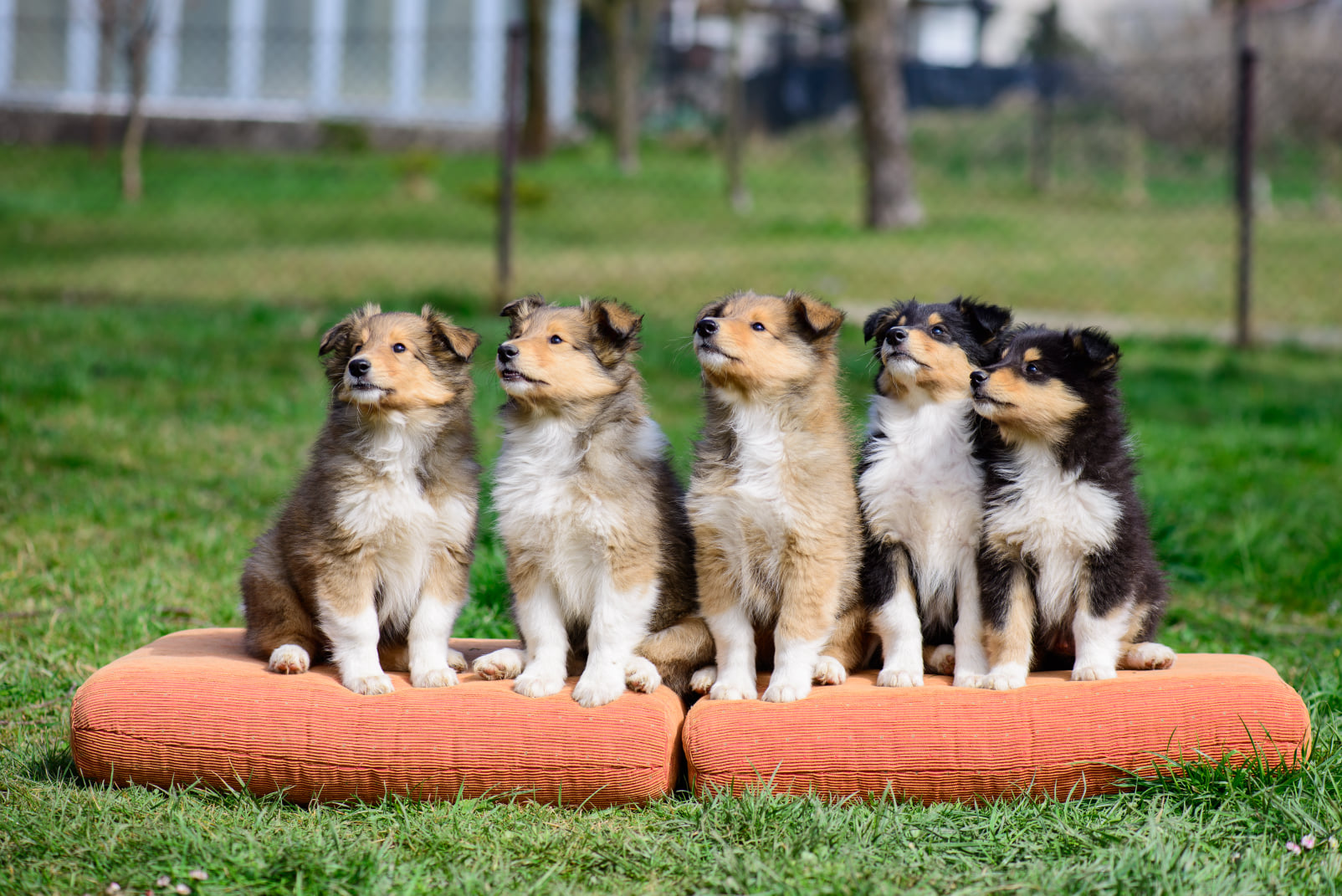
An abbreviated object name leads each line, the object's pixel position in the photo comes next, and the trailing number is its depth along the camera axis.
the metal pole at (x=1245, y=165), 22.67
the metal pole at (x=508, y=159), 22.78
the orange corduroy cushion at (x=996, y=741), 7.54
